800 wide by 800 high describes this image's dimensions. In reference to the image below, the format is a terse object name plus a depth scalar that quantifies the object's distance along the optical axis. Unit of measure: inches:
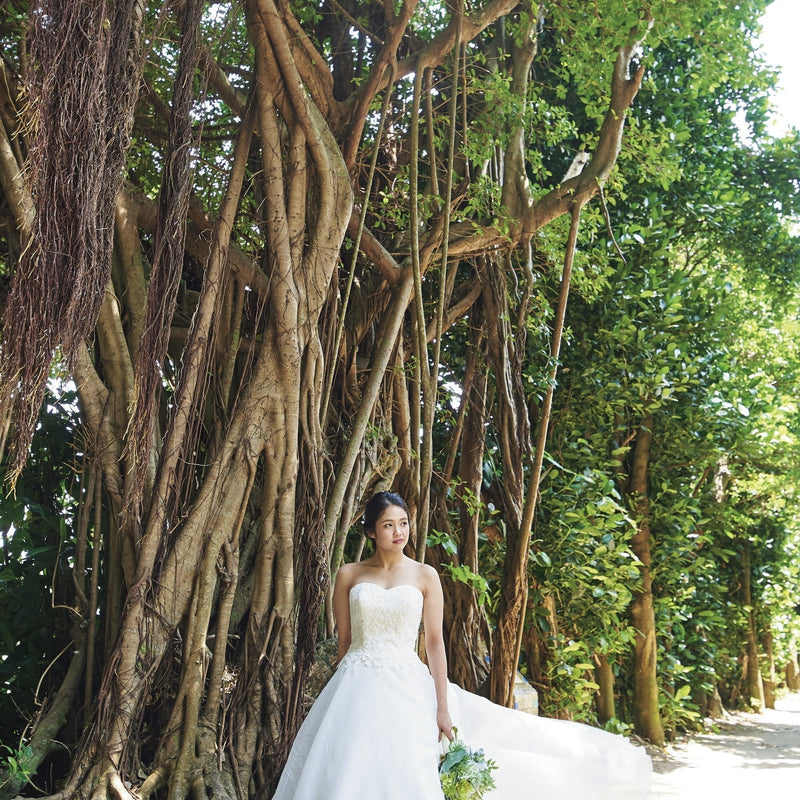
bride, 99.6
